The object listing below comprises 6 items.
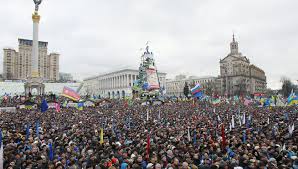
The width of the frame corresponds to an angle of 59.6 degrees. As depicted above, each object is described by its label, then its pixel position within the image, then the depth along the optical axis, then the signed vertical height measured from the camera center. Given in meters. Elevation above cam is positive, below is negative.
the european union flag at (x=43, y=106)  22.53 -1.07
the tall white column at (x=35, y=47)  55.66 +10.08
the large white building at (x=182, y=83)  112.23 +4.63
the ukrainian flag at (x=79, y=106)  29.82 -1.46
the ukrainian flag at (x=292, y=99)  25.45 -0.79
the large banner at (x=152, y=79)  46.94 +2.47
